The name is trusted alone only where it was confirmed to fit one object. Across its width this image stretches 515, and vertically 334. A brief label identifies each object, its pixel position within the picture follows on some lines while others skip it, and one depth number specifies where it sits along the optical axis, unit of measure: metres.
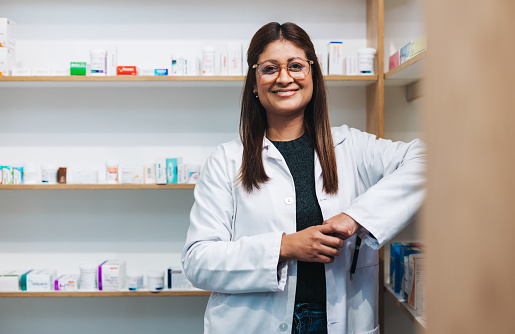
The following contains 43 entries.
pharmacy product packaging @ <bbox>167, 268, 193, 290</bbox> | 2.38
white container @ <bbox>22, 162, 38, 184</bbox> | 2.42
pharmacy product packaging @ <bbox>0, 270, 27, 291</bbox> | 2.41
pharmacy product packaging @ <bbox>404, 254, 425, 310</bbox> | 1.88
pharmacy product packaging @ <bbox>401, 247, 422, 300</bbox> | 2.00
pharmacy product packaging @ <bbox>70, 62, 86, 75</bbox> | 2.38
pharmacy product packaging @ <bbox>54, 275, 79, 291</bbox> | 2.40
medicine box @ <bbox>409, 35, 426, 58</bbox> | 1.80
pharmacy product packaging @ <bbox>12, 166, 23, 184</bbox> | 2.42
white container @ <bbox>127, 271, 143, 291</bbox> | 2.39
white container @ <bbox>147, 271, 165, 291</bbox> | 2.38
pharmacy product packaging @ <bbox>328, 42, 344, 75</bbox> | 2.35
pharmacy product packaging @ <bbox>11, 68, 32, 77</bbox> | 2.39
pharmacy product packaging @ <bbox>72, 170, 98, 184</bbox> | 2.42
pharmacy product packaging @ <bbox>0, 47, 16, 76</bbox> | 2.39
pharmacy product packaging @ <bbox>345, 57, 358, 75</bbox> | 2.36
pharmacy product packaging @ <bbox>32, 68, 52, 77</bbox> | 2.39
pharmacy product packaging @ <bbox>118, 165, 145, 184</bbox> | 2.39
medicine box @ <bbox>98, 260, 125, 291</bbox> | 2.38
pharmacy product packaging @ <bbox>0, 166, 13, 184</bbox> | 2.41
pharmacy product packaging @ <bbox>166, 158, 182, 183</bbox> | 2.37
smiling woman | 1.39
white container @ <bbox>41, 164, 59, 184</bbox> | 2.42
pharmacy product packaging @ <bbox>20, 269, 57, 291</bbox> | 2.41
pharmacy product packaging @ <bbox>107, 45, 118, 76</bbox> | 2.37
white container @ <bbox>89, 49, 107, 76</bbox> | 2.36
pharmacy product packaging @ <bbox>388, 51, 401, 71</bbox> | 2.20
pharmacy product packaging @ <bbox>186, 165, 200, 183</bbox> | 2.38
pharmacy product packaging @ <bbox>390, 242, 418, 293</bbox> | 2.10
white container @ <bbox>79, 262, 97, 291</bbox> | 2.39
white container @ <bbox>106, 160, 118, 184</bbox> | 2.40
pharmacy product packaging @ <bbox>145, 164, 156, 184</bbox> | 2.40
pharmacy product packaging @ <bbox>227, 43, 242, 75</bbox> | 2.34
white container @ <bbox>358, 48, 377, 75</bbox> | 2.35
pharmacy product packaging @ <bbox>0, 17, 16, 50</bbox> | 2.39
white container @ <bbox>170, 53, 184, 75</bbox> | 2.36
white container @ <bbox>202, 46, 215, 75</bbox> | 2.36
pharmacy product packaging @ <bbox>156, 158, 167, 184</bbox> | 2.36
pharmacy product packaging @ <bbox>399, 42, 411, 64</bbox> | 1.99
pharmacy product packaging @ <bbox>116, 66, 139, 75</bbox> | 2.38
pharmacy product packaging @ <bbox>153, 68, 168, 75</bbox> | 2.38
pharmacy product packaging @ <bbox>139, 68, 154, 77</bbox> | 2.39
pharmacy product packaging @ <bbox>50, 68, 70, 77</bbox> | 2.38
